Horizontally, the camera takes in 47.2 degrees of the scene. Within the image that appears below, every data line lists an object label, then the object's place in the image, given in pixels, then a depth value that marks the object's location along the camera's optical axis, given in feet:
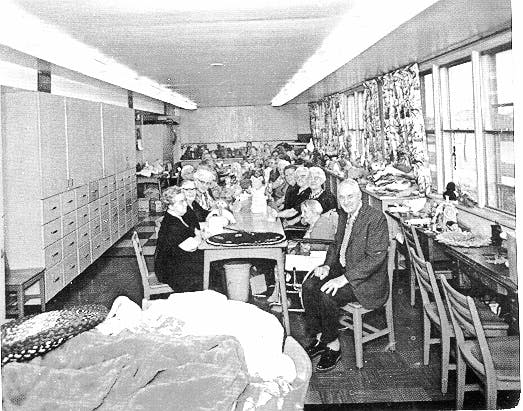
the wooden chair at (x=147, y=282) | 12.39
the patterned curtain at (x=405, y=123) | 18.38
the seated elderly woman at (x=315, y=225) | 13.34
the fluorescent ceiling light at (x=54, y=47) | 10.38
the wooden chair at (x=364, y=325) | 11.50
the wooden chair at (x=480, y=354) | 8.20
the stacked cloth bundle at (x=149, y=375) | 6.01
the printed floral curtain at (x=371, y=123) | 22.49
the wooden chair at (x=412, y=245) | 12.54
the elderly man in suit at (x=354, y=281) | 11.76
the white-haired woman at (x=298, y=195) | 17.90
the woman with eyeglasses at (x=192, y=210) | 13.43
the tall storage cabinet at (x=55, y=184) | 14.14
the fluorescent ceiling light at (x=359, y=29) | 9.32
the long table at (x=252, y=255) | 11.92
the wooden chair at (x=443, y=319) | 10.07
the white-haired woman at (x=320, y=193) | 16.02
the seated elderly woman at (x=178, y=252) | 12.36
